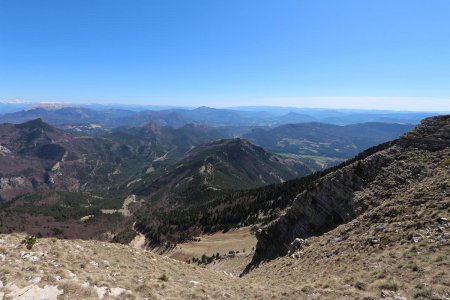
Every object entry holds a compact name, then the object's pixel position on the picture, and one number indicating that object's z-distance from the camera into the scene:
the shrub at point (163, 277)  23.45
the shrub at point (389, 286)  18.55
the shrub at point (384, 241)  26.59
